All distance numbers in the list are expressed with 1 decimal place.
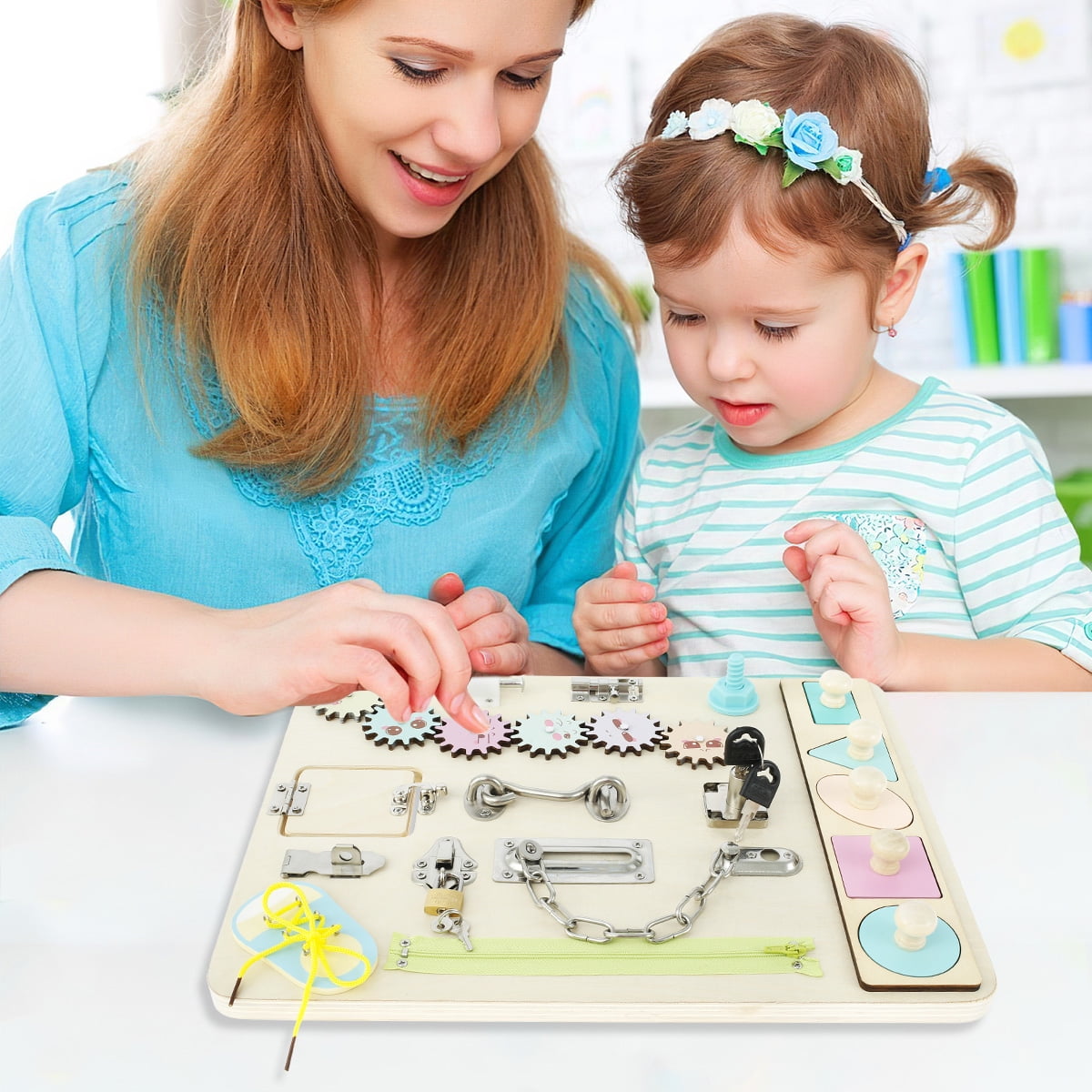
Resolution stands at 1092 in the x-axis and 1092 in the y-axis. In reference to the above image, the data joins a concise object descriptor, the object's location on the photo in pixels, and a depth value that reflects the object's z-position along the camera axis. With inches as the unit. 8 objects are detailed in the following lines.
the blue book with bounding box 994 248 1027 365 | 117.2
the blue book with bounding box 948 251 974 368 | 120.3
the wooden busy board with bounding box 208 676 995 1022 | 24.5
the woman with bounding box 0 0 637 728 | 38.7
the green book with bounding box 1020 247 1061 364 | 117.0
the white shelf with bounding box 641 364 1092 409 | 113.2
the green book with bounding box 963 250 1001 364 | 119.0
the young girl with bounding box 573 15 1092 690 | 41.8
